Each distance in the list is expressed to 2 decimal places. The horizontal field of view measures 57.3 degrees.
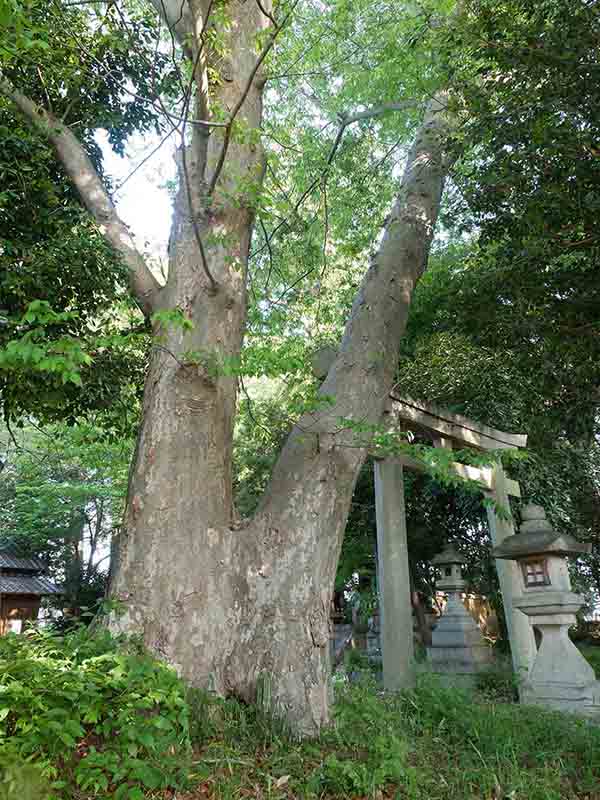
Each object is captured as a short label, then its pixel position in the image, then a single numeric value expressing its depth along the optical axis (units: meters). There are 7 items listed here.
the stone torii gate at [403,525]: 5.21
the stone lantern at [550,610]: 5.30
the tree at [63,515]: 12.85
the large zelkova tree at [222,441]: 2.95
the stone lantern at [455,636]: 7.68
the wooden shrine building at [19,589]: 14.77
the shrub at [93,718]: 2.03
